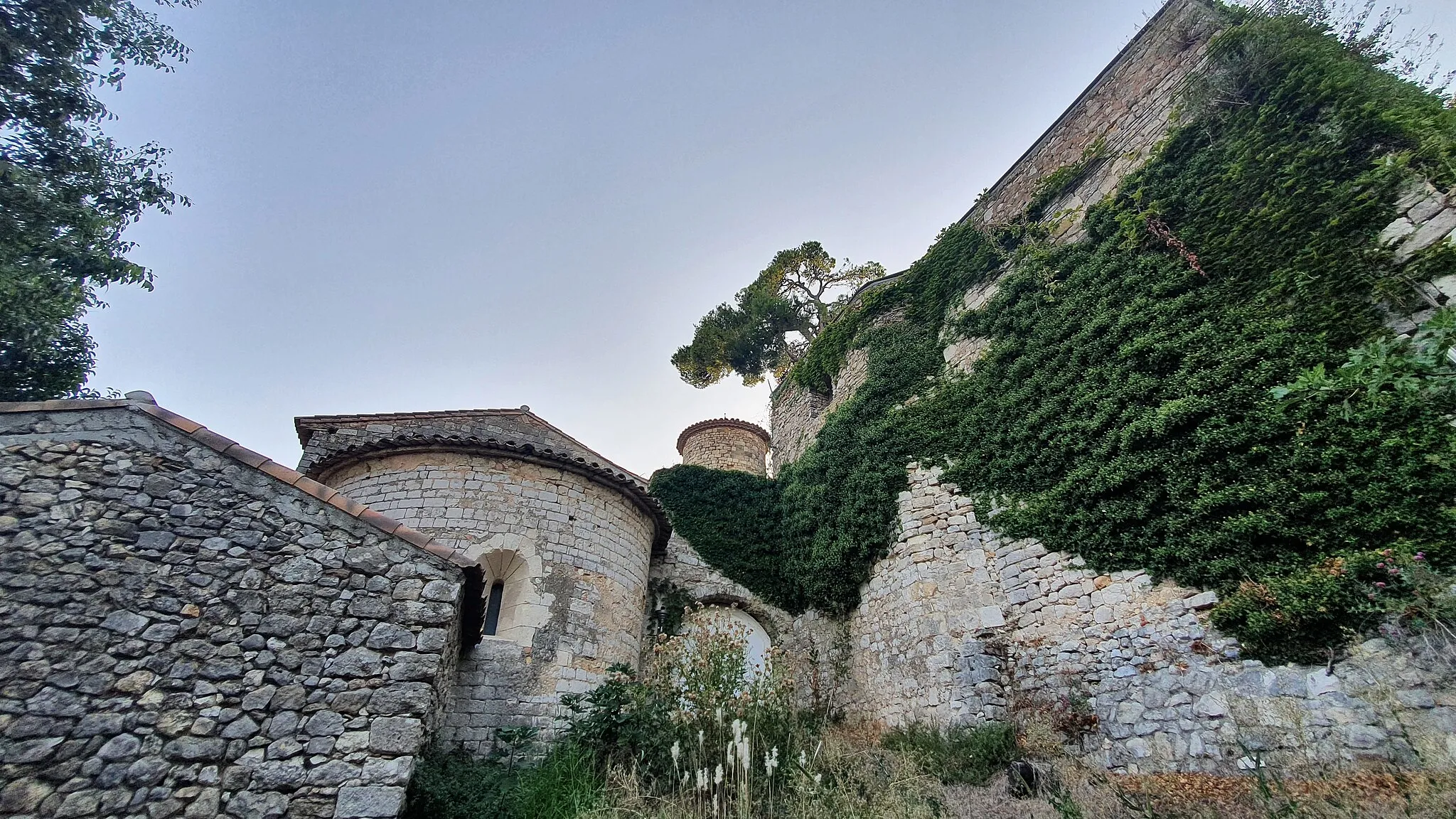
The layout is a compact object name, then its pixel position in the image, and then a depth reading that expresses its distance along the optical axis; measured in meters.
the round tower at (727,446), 18.19
